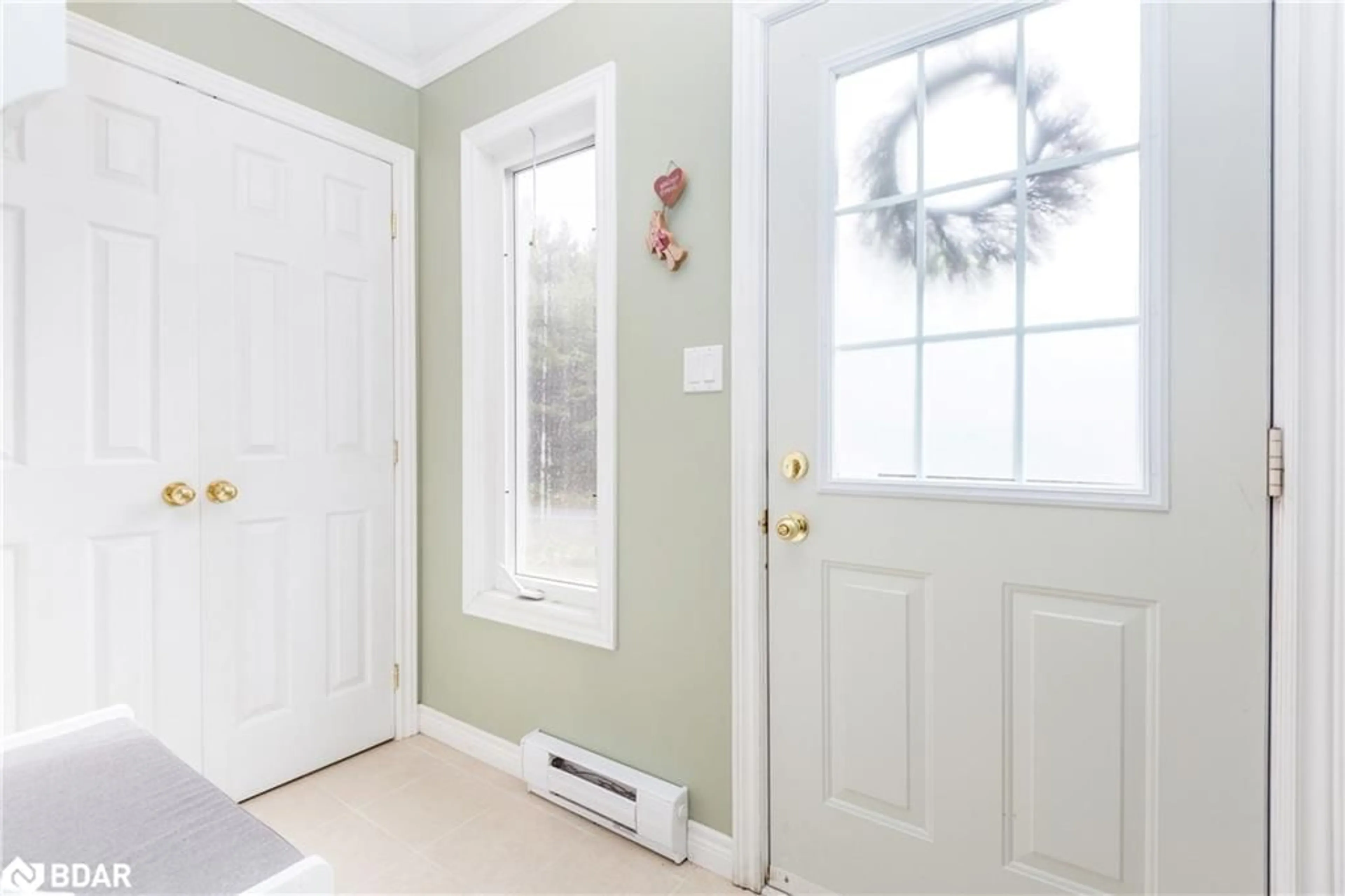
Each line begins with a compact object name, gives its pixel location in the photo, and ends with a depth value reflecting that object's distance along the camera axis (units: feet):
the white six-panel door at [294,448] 5.90
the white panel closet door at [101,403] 4.84
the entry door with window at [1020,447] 3.35
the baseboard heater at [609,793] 5.18
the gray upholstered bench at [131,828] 2.19
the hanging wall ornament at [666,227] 5.18
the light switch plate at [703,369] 5.05
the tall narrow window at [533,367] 6.49
